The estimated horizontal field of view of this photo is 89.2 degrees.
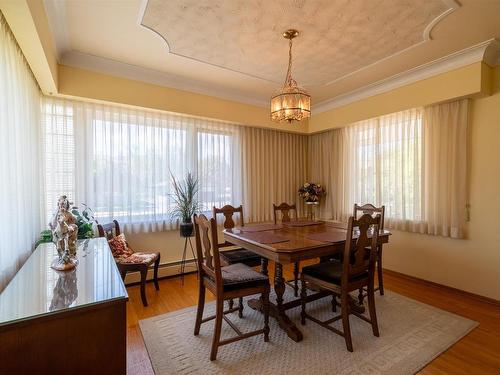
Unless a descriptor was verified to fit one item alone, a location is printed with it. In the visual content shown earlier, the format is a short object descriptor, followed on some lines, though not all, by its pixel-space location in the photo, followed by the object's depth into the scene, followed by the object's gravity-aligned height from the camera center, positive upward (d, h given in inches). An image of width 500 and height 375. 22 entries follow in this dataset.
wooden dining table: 79.6 -19.5
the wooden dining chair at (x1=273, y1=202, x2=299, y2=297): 135.5 -14.4
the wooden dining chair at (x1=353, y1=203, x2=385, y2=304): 117.4 -35.0
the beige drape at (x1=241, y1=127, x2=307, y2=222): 171.3 +12.2
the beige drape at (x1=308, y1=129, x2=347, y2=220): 175.6 +12.7
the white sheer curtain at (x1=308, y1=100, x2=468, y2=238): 120.3 +9.7
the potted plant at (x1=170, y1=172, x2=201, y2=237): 139.8 -7.1
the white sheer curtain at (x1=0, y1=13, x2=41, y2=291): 64.6 +8.7
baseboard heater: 131.4 -47.0
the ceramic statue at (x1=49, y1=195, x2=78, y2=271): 65.2 -12.7
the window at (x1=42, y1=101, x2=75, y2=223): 110.8 +15.6
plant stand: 145.9 -42.5
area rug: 71.9 -51.3
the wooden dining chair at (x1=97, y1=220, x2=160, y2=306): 107.7 -31.9
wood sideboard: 40.4 -23.8
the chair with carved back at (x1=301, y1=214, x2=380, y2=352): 79.6 -30.7
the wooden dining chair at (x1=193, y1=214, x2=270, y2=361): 74.6 -30.0
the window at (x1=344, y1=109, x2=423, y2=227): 135.5 +12.0
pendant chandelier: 94.7 +30.9
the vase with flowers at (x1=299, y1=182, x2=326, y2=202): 182.2 -4.7
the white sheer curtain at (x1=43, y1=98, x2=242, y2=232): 117.3 +14.8
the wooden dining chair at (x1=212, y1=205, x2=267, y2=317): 105.3 -30.6
